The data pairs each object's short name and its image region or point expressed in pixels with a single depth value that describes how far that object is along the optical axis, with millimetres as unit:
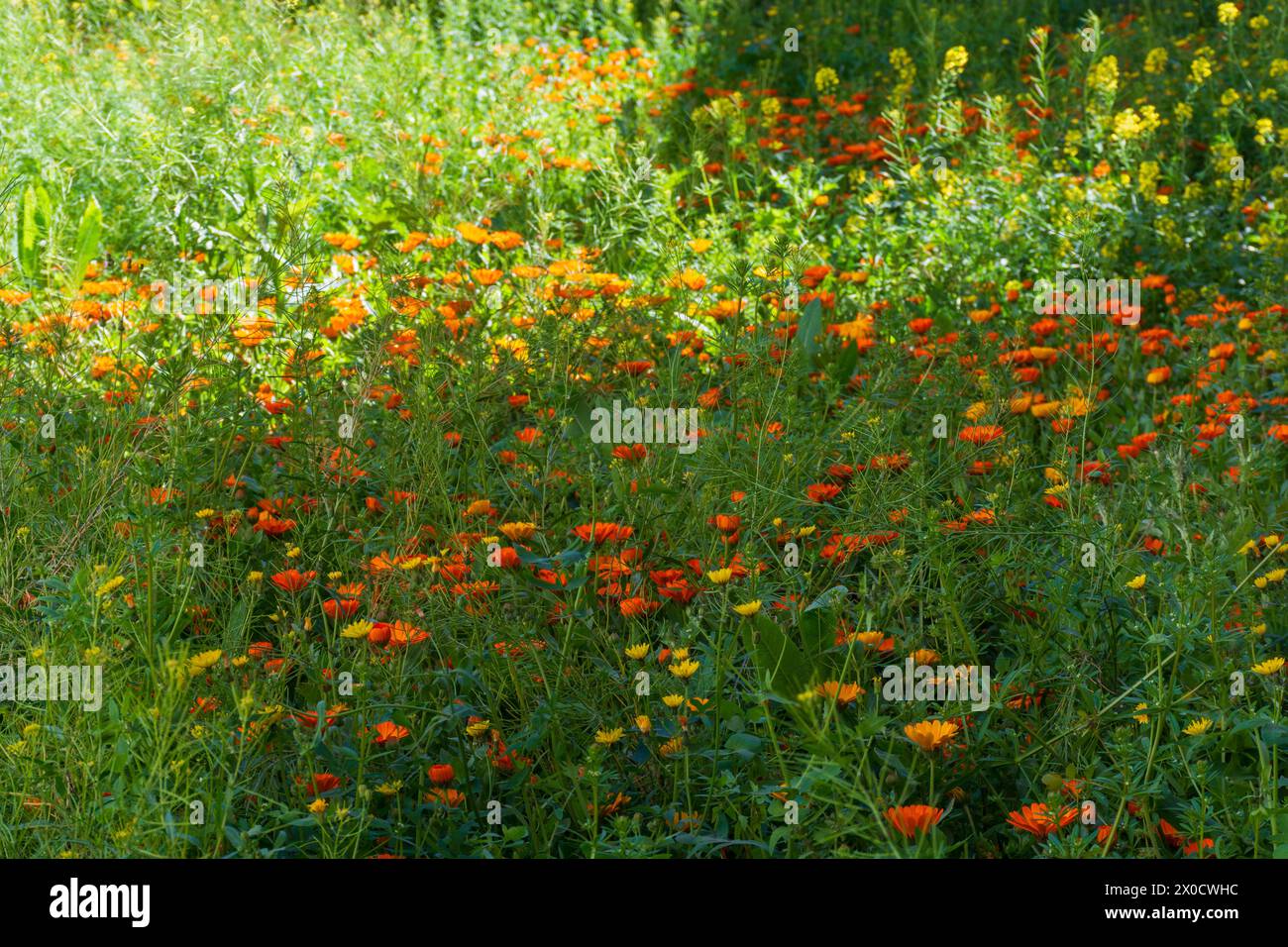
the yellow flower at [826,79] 6434
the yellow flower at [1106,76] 5383
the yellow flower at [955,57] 5629
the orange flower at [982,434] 3000
